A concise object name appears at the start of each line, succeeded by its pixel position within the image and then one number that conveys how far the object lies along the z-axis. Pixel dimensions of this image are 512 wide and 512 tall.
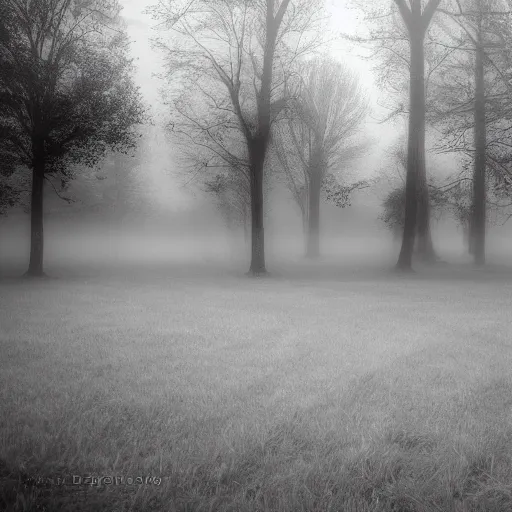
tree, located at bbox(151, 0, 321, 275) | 19.12
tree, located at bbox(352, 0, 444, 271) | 19.83
